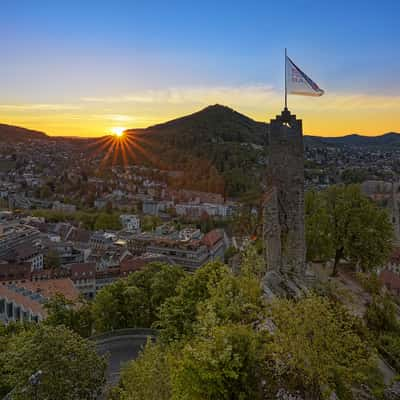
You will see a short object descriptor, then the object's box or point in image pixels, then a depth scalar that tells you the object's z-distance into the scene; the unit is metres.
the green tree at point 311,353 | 7.30
